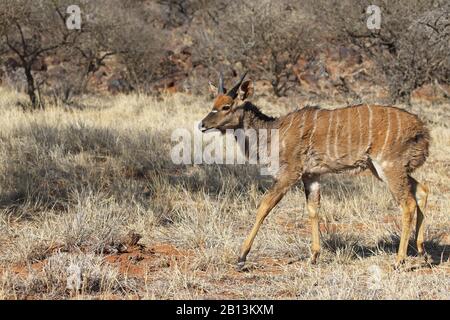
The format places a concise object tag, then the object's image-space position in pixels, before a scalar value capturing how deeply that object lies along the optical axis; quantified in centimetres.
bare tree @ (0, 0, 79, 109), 1558
